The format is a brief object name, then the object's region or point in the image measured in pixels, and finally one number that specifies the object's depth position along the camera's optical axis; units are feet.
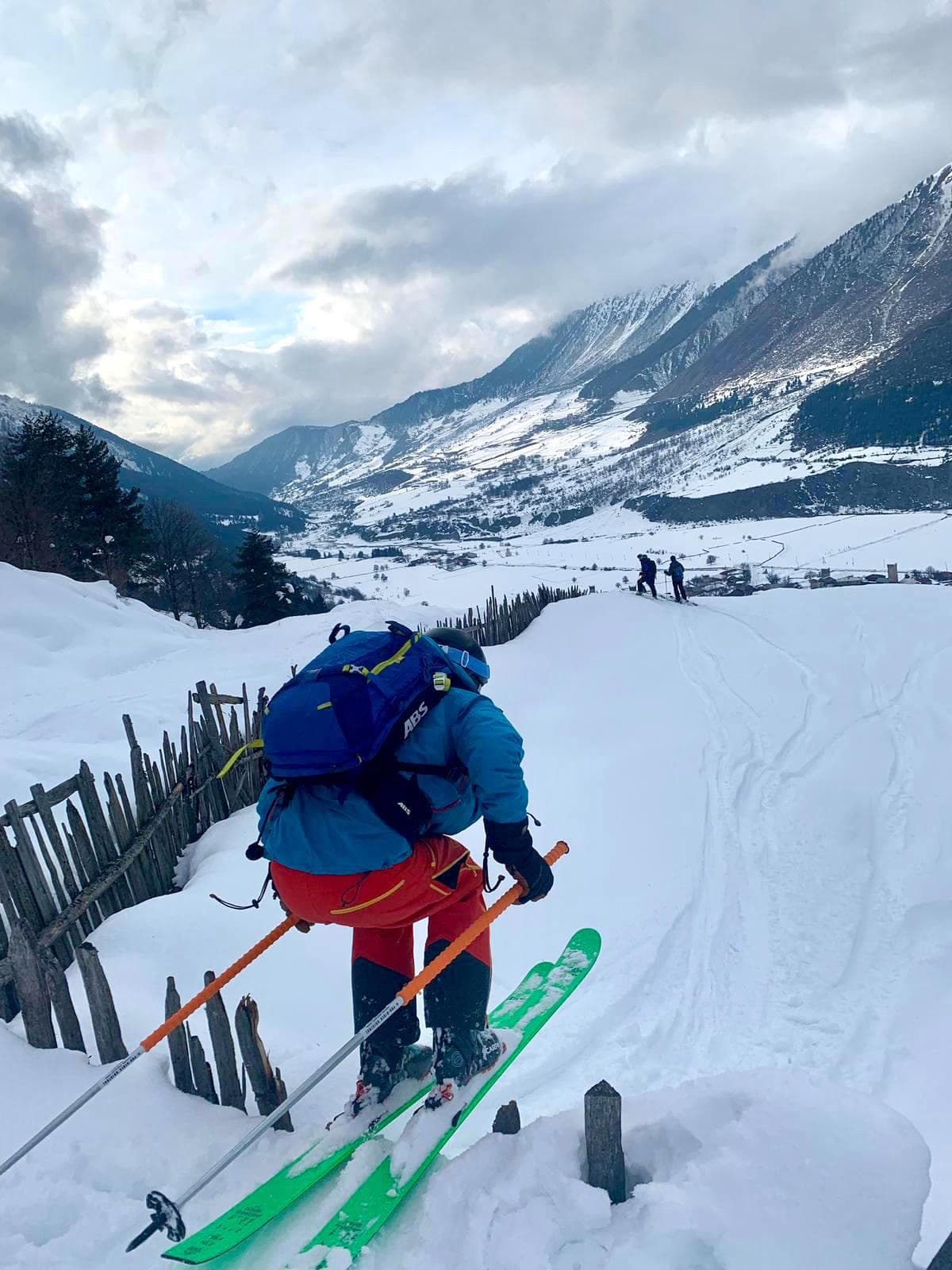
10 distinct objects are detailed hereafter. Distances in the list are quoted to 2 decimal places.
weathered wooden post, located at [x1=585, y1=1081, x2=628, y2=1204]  6.61
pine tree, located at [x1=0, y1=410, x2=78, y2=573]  82.79
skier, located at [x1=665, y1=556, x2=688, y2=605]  62.03
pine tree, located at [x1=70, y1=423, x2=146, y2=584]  92.07
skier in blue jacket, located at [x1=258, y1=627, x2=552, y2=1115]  8.00
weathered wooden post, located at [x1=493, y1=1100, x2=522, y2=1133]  7.54
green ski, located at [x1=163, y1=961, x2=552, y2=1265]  7.16
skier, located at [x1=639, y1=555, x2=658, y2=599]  64.49
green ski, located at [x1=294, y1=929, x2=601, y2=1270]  7.20
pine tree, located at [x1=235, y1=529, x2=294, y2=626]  101.86
